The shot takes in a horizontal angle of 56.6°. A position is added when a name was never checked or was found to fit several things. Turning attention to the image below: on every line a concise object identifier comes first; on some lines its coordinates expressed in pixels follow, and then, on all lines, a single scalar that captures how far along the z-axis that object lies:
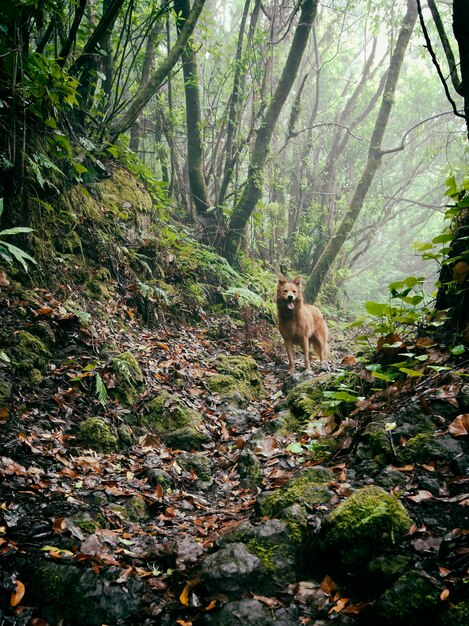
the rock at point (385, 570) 2.14
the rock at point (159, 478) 3.78
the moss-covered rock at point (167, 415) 4.81
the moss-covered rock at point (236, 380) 6.06
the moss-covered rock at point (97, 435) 4.04
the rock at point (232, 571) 2.36
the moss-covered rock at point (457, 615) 1.77
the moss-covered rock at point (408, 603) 1.90
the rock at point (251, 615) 2.14
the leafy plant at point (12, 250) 3.68
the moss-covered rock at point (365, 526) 2.34
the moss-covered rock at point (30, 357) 4.18
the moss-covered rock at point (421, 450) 2.92
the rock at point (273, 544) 2.46
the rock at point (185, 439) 4.61
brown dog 8.02
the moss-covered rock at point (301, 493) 2.91
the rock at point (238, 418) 5.37
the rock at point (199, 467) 4.03
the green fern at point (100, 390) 4.42
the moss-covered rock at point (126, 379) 4.83
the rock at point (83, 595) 2.29
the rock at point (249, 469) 3.84
